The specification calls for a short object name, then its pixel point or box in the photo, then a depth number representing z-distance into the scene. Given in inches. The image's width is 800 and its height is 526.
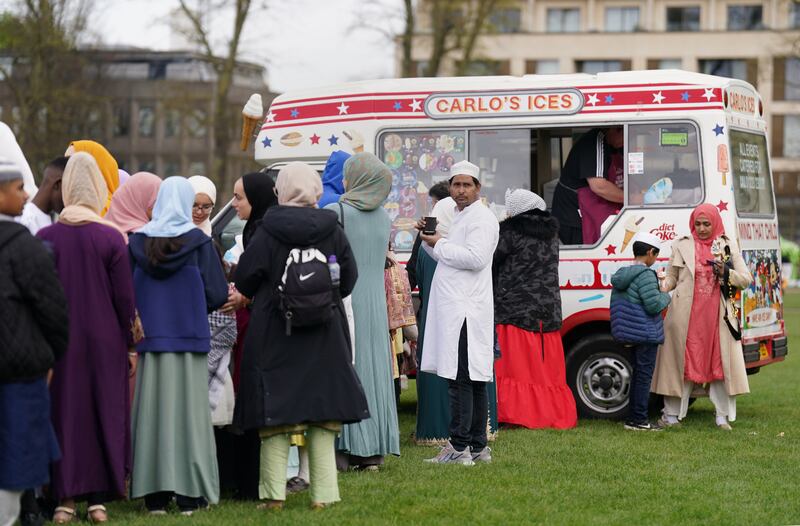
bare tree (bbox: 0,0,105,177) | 1453.0
